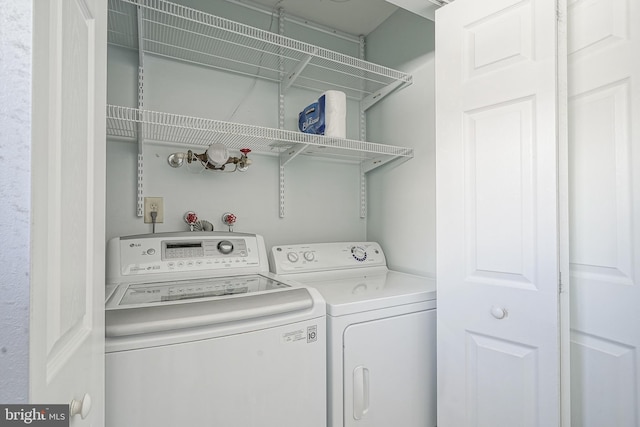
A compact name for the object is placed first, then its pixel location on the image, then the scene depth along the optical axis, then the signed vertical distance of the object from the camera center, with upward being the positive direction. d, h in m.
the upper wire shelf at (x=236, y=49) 1.51 +0.93
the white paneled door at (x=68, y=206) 0.46 +0.02
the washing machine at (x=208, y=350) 1.00 -0.46
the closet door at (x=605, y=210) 1.08 +0.02
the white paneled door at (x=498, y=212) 1.16 +0.01
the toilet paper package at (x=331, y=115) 1.78 +0.56
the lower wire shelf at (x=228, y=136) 1.48 +0.43
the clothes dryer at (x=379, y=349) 1.35 -0.59
